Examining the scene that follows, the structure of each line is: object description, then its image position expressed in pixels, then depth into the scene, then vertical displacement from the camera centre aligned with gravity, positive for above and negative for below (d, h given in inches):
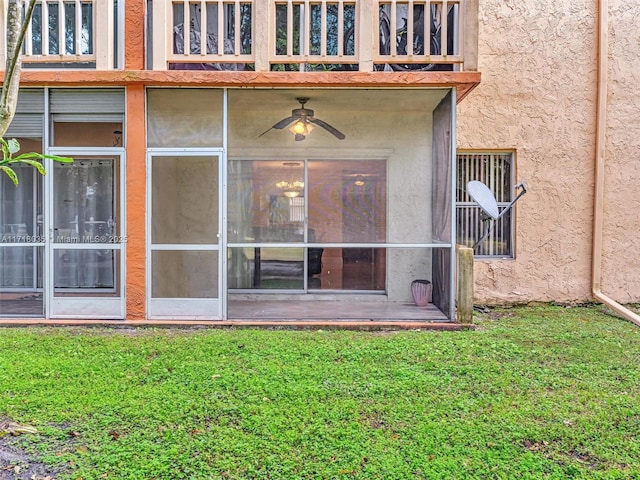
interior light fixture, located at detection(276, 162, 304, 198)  307.0 +26.4
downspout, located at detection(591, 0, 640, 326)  278.4 +46.9
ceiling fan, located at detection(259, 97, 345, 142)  276.1 +63.3
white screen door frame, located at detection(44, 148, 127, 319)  236.1 -10.6
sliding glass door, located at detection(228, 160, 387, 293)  303.6 +4.8
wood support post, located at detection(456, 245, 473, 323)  229.8 -27.5
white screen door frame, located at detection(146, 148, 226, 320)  236.7 -5.6
